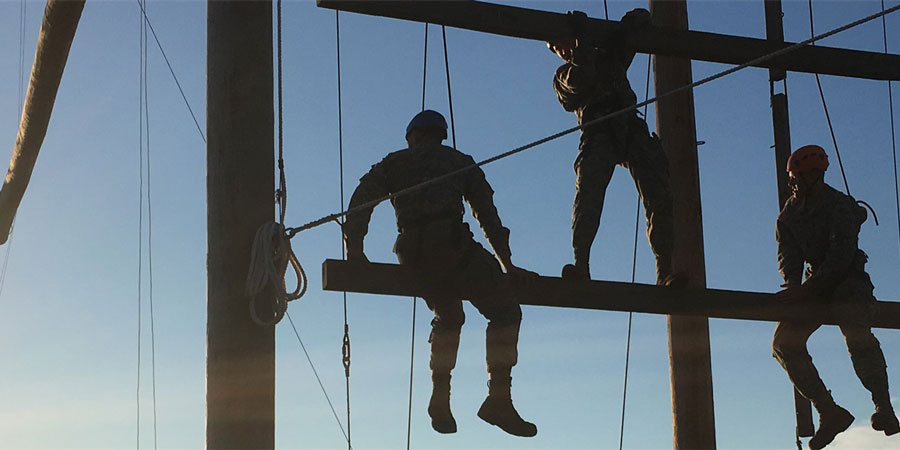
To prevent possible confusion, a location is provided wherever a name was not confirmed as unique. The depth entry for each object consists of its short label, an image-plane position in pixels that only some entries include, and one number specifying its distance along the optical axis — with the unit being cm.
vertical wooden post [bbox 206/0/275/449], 602
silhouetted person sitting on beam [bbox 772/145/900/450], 844
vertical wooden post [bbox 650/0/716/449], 920
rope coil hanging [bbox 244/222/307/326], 612
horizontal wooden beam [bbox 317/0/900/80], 821
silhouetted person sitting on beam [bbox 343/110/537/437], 771
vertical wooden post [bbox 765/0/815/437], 991
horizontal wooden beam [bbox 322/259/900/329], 744
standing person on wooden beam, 839
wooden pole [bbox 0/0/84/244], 1079
